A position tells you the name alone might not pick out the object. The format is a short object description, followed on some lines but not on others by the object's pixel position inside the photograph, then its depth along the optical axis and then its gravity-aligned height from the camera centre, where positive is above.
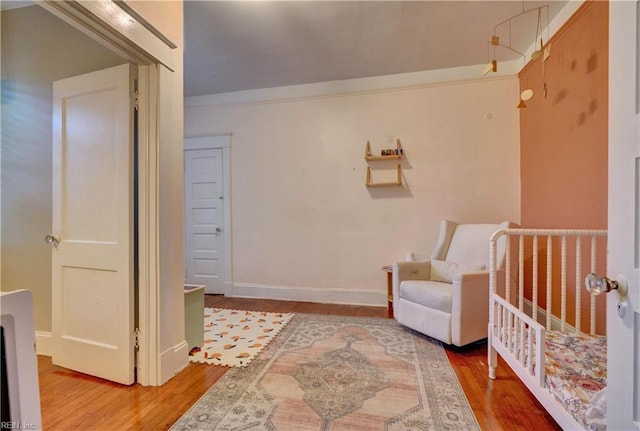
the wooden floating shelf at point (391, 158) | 3.22 +0.61
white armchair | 2.13 -0.62
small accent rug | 2.08 -1.05
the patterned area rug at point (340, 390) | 1.41 -1.03
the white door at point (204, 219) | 3.80 -0.09
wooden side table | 3.12 -0.83
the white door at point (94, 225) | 1.72 -0.08
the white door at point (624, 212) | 0.69 +0.00
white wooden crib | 1.18 -0.71
